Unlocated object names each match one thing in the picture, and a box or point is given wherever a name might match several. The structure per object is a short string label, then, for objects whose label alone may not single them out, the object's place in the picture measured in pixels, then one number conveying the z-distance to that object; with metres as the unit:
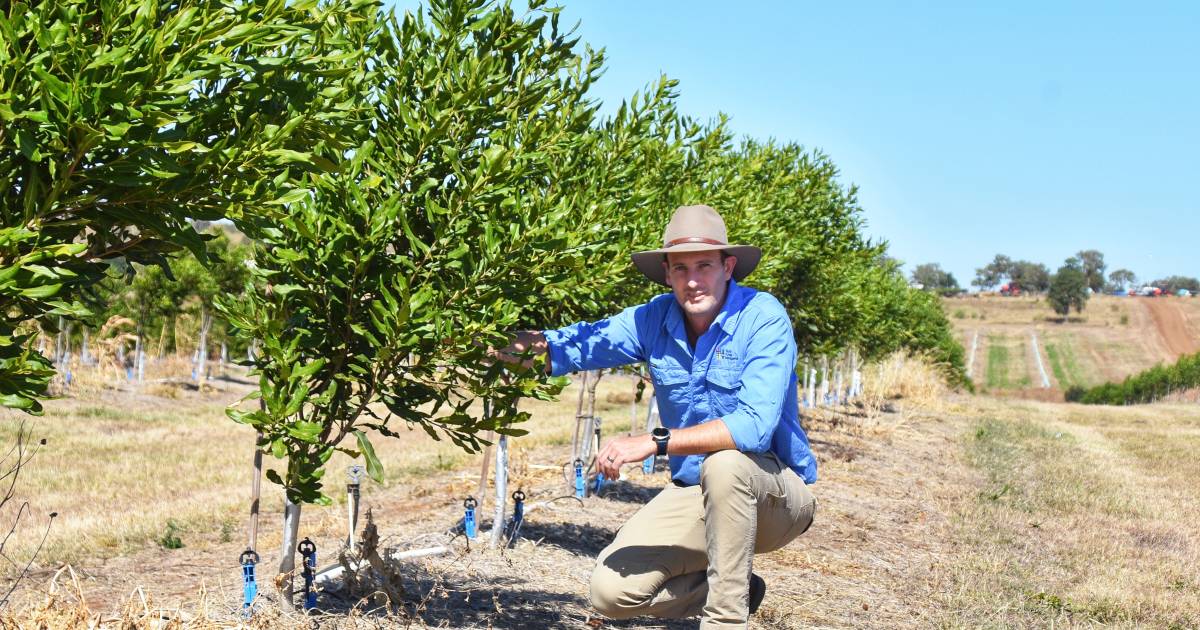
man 4.71
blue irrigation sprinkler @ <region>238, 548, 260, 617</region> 5.46
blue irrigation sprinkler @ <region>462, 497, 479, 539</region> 8.41
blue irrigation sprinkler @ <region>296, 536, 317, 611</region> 5.51
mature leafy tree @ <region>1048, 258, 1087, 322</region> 142.50
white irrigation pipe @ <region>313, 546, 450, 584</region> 6.32
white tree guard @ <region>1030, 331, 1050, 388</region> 97.12
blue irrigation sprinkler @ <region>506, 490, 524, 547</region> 8.60
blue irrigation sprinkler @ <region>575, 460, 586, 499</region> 10.94
